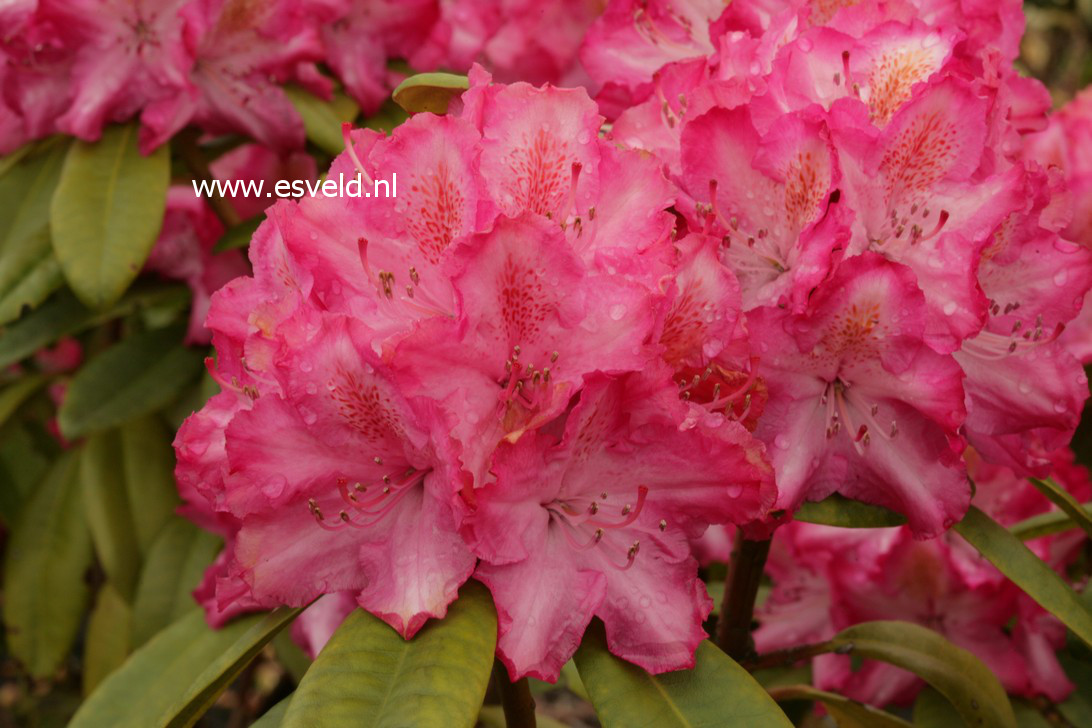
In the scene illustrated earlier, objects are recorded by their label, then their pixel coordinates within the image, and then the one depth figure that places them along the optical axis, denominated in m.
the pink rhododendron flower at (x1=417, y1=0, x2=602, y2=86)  1.69
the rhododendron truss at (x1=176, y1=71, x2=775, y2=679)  0.71
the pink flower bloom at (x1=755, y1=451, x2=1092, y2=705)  1.21
